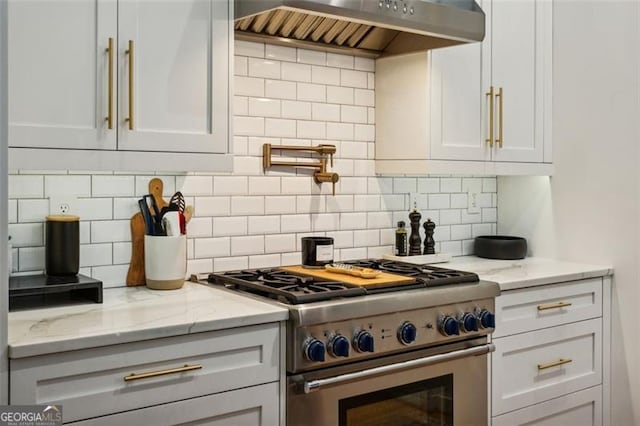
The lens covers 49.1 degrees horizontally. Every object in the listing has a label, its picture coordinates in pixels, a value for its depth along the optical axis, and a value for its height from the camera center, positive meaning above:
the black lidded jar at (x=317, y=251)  2.79 -0.17
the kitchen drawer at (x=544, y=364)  2.77 -0.64
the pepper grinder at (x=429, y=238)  3.32 -0.13
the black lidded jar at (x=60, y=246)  2.31 -0.13
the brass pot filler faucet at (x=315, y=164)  2.86 +0.20
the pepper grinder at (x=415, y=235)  3.27 -0.12
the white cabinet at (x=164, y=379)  1.74 -0.46
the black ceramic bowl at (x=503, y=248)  3.42 -0.18
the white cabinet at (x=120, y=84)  2.02 +0.38
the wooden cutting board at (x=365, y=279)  2.44 -0.25
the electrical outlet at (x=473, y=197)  3.62 +0.07
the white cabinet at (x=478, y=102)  3.01 +0.49
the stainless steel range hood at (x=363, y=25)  2.43 +0.72
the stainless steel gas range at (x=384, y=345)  2.14 -0.45
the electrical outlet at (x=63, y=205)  2.39 +0.01
